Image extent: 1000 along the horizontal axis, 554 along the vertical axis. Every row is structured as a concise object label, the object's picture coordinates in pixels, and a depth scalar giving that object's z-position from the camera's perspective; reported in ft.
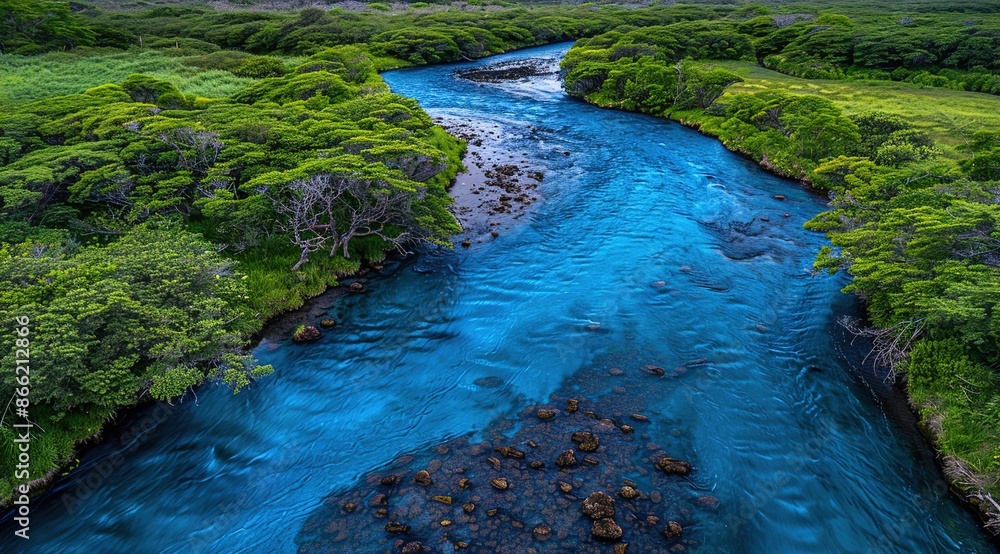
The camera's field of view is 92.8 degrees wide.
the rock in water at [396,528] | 40.19
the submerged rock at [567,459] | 45.65
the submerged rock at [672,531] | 39.88
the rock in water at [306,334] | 64.18
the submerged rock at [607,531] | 39.09
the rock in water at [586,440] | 47.39
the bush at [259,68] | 175.01
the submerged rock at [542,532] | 39.52
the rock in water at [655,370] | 57.98
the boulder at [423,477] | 44.52
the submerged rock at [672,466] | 45.57
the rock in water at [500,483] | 43.68
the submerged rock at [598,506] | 40.83
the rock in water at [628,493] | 42.60
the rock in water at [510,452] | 46.91
